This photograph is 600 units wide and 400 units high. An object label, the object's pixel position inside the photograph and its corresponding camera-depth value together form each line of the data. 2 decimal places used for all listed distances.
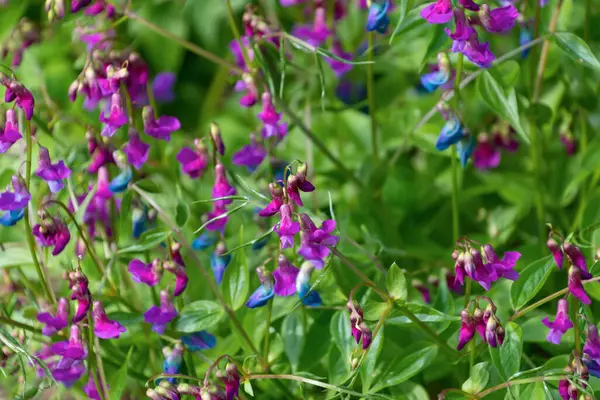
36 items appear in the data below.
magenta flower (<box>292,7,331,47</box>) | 5.95
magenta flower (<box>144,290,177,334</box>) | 4.33
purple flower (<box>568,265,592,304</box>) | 3.62
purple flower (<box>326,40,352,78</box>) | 5.96
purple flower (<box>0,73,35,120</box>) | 4.04
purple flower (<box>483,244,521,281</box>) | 3.82
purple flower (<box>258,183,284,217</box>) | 3.70
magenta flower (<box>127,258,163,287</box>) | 4.36
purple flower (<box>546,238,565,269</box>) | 3.72
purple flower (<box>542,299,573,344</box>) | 3.85
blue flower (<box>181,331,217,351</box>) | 4.52
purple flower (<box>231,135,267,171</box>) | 5.03
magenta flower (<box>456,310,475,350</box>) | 3.80
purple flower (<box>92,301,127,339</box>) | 4.05
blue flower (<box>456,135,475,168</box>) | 4.58
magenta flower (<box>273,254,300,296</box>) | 3.95
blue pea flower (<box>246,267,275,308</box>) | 4.01
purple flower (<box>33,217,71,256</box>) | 4.22
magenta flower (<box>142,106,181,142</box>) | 4.53
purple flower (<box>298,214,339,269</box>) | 3.71
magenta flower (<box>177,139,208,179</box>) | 4.72
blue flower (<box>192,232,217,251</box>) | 4.90
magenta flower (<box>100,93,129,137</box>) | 4.30
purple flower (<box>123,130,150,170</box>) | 4.54
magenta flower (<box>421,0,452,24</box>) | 3.90
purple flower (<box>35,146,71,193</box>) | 4.30
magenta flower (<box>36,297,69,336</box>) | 4.27
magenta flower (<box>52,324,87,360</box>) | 4.10
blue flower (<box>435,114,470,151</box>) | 4.46
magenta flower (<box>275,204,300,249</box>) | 3.65
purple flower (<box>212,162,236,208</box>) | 4.57
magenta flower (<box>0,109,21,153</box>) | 4.06
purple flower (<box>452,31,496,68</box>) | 3.99
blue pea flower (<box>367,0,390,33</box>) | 4.46
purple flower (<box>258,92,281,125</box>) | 4.79
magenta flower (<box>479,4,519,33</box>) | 4.04
